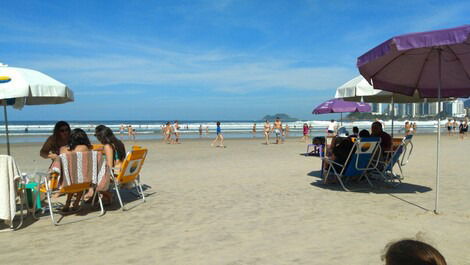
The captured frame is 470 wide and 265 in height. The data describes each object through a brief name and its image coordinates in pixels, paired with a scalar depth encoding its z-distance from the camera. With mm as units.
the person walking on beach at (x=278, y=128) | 19584
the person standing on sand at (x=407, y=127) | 26144
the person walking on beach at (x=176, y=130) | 21719
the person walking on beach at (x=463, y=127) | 23016
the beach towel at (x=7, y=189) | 3961
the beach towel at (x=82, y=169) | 4328
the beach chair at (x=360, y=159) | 5785
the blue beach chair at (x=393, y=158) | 6117
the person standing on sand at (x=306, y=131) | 21641
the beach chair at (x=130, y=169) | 4896
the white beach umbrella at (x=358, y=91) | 7070
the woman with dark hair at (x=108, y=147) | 5219
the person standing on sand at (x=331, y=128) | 16203
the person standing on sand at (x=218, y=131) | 18016
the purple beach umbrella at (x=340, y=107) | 12539
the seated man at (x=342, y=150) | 6270
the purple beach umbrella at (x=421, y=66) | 3825
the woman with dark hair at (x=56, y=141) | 5445
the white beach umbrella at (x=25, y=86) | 4375
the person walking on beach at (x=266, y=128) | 19222
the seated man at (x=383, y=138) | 6453
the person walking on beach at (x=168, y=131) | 21619
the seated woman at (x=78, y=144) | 4891
